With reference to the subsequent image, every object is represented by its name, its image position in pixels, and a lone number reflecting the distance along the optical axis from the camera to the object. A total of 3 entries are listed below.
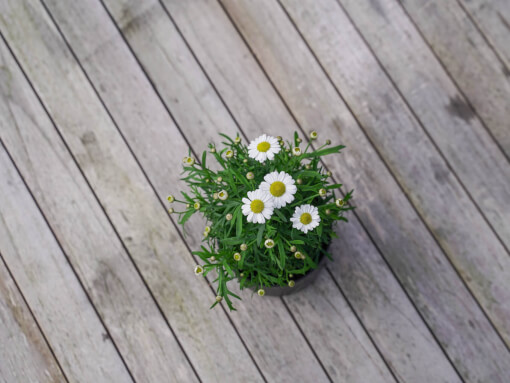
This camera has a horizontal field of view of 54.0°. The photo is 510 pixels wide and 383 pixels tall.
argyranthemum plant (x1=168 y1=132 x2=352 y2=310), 1.10
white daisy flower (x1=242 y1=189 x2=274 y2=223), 1.08
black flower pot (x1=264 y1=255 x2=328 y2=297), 1.43
